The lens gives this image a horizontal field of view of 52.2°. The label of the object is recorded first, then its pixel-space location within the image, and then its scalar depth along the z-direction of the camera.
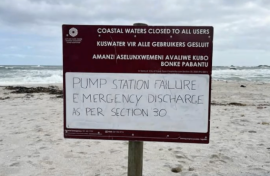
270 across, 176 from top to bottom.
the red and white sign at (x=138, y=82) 2.57
